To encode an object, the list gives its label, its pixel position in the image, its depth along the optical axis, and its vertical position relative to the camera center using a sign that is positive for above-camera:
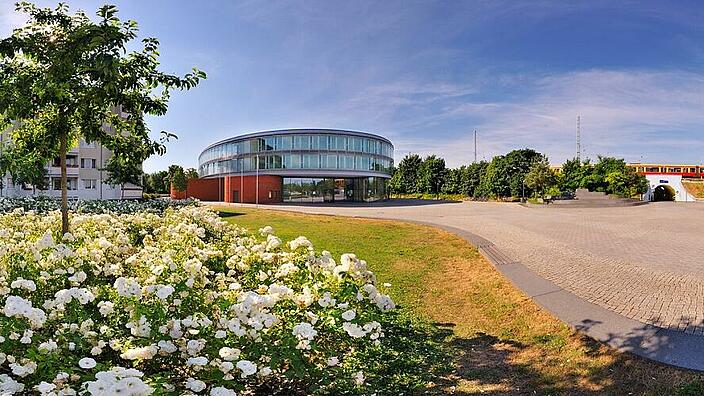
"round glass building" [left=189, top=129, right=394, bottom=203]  56.28 +4.14
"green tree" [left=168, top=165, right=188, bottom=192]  66.75 +2.32
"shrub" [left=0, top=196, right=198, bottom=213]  18.31 -0.48
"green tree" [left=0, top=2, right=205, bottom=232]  5.27 +1.53
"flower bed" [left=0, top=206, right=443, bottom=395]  2.81 -1.03
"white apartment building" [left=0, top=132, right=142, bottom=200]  52.47 +2.49
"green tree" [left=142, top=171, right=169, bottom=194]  93.38 +2.78
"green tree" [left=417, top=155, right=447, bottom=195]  73.69 +3.77
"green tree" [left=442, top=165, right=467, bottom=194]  71.38 +2.68
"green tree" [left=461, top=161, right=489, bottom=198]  67.38 +3.16
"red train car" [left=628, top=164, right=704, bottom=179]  93.60 +6.34
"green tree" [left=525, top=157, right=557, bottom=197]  53.50 +2.45
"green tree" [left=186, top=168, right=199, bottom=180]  85.44 +4.78
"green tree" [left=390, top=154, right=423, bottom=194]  79.38 +4.12
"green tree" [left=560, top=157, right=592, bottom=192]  58.75 +3.36
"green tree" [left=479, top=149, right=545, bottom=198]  59.62 +3.53
